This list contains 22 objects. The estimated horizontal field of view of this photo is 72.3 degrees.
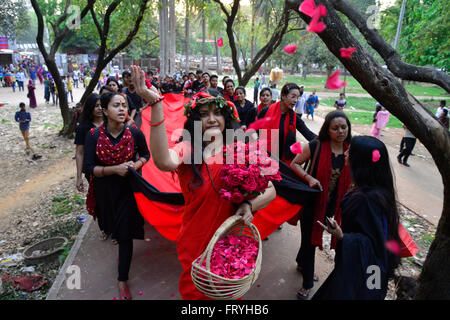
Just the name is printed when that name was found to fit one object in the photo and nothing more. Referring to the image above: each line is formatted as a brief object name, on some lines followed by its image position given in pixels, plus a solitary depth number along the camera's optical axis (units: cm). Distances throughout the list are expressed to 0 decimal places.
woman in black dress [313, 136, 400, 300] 208
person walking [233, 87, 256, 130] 694
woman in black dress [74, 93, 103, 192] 428
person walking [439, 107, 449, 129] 864
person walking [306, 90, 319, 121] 1607
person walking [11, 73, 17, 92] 2322
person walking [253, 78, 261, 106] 1875
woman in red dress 240
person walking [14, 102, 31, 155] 950
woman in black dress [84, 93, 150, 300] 338
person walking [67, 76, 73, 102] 1972
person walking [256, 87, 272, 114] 647
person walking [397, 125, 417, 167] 865
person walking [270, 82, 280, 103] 1341
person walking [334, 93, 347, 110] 1264
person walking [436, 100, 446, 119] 931
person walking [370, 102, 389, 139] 1065
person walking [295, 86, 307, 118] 1360
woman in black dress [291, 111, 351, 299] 329
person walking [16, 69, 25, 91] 2367
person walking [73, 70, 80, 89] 2942
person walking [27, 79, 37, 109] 1625
